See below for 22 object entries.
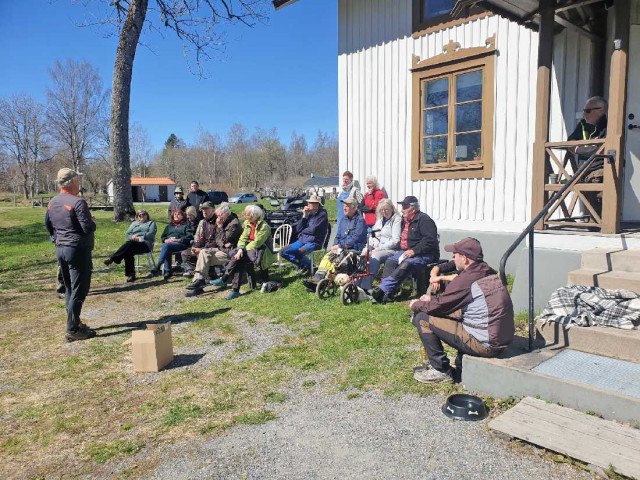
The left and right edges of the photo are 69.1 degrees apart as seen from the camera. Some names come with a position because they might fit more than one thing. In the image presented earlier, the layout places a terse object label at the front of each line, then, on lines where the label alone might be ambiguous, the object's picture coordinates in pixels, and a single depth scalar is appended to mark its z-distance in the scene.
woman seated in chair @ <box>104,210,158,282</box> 8.60
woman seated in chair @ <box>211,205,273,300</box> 7.38
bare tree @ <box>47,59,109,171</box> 53.69
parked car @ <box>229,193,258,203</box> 48.11
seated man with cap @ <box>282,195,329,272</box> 7.83
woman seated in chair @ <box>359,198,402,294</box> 6.69
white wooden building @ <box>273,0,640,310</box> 5.41
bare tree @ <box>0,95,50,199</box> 56.58
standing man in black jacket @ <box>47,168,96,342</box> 5.32
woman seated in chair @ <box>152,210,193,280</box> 8.76
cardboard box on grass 4.50
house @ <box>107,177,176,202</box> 62.06
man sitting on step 3.50
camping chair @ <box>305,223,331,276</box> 7.93
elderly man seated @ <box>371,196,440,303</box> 6.14
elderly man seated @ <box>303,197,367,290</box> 6.93
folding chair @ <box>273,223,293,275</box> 8.45
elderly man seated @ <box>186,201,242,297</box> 7.63
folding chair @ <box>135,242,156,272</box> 9.05
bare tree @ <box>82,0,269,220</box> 14.70
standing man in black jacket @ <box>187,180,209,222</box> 9.76
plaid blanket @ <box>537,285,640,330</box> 3.92
